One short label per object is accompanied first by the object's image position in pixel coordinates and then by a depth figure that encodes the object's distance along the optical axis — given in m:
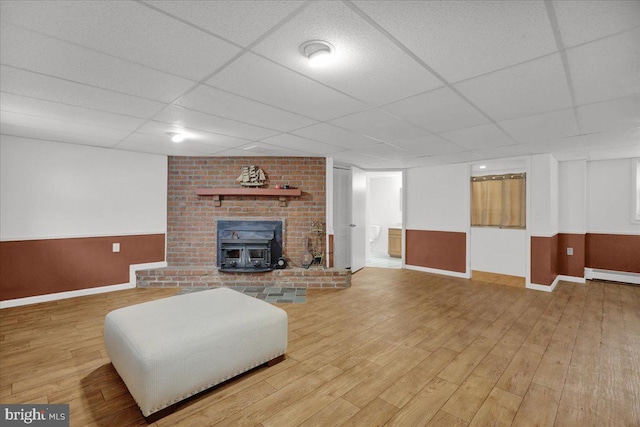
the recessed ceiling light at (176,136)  3.37
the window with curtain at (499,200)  5.24
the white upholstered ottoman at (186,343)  1.66
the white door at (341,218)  5.39
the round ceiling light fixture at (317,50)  1.51
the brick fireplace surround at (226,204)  4.78
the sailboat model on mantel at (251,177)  4.72
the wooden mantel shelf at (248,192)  4.56
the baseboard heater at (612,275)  4.80
